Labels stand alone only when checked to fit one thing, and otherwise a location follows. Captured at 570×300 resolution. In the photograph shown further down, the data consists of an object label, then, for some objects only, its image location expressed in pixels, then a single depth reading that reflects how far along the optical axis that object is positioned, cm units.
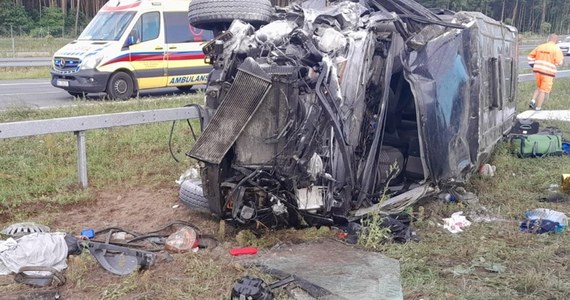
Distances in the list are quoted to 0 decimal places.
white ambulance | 1277
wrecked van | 439
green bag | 798
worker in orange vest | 1273
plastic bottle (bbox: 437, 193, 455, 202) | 589
